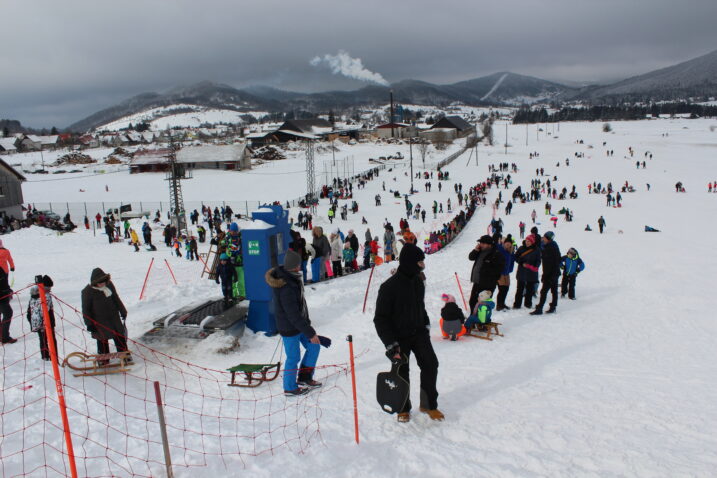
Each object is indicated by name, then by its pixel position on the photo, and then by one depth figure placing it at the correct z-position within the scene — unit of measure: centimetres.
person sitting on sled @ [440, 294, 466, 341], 688
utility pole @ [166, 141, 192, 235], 2669
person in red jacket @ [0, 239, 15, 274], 814
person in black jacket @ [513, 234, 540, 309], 841
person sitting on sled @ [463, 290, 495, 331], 714
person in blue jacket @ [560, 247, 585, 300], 930
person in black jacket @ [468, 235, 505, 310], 768
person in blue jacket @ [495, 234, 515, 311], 828
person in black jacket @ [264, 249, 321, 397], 471
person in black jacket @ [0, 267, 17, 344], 621
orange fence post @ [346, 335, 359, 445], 396
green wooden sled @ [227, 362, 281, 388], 530
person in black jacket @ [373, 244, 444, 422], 415
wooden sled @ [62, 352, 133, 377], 524
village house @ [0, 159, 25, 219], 3145
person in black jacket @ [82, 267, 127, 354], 566
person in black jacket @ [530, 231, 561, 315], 830
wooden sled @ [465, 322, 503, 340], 718
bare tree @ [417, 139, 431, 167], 6503
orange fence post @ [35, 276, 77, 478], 323
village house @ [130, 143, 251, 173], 5956
